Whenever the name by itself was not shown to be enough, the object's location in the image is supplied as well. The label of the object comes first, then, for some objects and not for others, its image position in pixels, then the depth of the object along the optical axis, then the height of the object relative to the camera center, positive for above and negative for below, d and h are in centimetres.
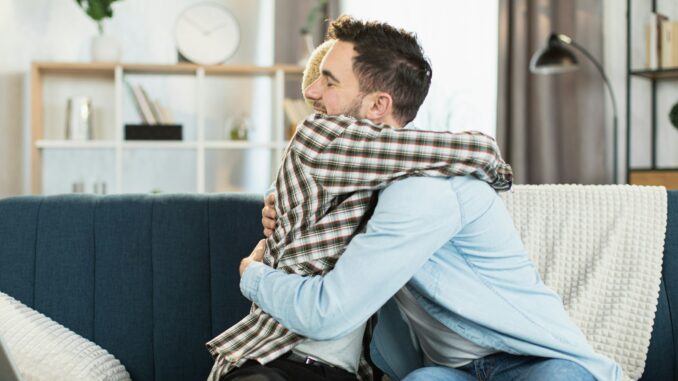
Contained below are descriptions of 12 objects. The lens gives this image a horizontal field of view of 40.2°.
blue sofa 209 -21
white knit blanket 198 -16
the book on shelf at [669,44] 423 +62
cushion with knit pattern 182 -36
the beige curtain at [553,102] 461 +38
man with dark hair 140 -12
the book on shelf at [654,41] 424 +63
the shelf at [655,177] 396 +1
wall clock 455 +70
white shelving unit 438 +32
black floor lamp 411 +54
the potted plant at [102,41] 439 +65
